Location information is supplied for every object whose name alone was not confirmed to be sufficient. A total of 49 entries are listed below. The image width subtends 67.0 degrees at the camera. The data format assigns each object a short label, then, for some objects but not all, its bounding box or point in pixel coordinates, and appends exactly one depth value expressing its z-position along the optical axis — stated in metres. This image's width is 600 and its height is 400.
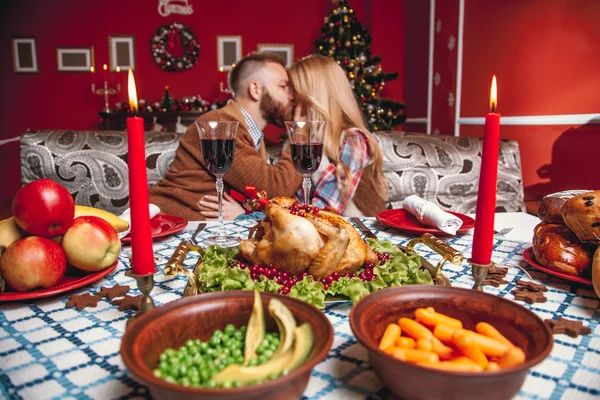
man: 2.17
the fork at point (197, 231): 1.29
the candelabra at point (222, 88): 5.66
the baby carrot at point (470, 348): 0.53
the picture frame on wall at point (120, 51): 5.84
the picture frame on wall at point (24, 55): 5.67
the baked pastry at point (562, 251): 0.94
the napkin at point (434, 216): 1.30
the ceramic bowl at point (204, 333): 0.46
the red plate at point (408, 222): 1.33
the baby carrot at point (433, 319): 0.62
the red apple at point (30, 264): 0.85
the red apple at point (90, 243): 0.93
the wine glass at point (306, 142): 1.31
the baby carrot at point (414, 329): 0.59
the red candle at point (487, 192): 0.69
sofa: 2.29
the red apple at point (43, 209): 0.88
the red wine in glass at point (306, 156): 1.32
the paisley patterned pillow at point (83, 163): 2.26
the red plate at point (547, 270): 0.92
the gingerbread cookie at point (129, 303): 0.84
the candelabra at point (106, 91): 5.54
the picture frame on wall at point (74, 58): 5.77
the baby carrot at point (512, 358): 0.51
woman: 2.32
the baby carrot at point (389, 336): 0.58
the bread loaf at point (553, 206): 1.03
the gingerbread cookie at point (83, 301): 0.86
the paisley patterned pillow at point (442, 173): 2.66
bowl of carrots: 0.49
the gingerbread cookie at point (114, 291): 0.89
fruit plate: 0.86
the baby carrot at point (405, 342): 0.59
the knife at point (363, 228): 1.23
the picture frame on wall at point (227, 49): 6.02
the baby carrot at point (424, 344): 0.56
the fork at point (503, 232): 1.34
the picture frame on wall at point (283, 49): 6.11
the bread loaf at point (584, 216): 0.90
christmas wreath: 5.86
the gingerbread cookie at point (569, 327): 0.74
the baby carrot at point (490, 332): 0.57
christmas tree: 4.28
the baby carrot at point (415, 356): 0.54
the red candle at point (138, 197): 0.65
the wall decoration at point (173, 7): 5.84
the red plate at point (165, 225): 1.28
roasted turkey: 0.86
